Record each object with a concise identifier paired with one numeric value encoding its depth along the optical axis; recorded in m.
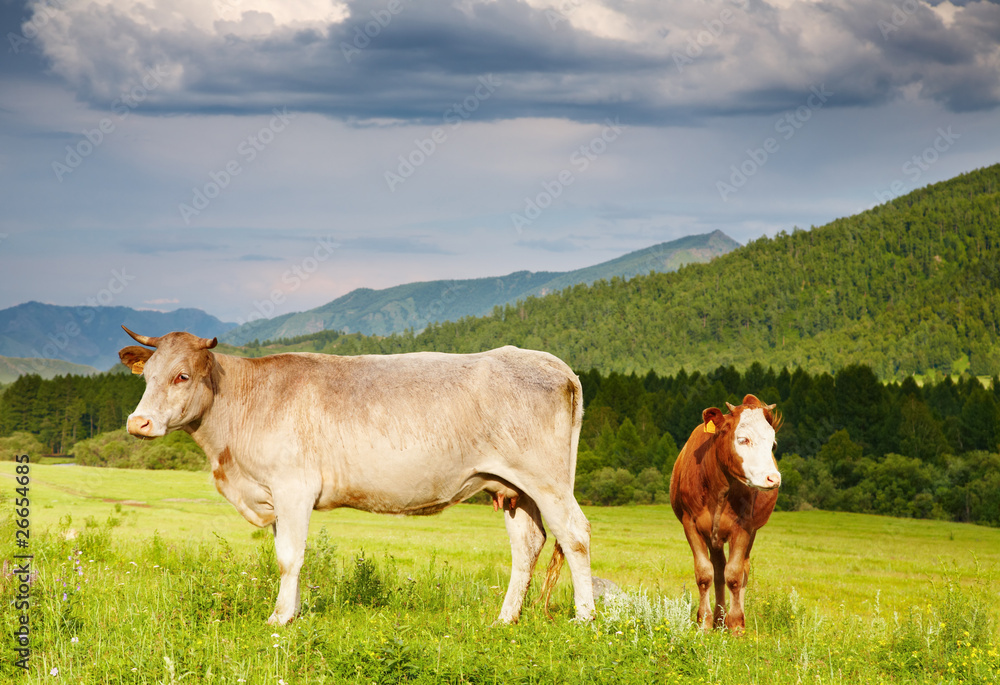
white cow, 9.11
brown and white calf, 9.38
